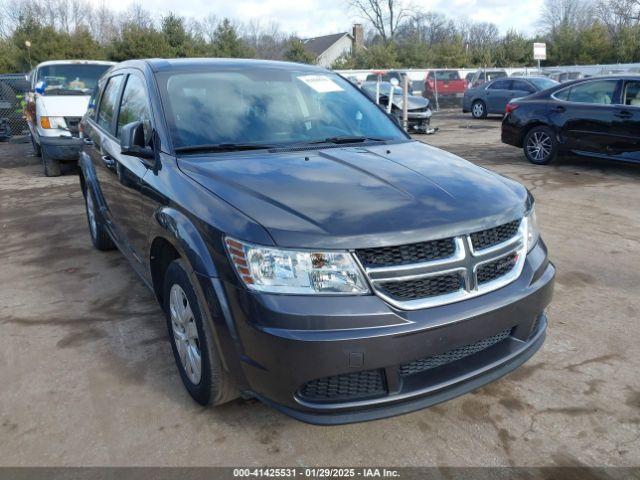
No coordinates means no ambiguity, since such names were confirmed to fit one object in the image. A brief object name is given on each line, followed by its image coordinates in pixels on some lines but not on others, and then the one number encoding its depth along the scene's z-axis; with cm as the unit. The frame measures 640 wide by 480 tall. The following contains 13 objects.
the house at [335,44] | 6119
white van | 910
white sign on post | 2861
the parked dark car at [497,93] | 1783
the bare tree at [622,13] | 4809
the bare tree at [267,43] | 5509
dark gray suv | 219
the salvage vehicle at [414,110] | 1452
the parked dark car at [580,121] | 833
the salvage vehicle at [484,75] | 2367
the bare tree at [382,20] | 5888
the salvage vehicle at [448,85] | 2427
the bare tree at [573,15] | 6385
